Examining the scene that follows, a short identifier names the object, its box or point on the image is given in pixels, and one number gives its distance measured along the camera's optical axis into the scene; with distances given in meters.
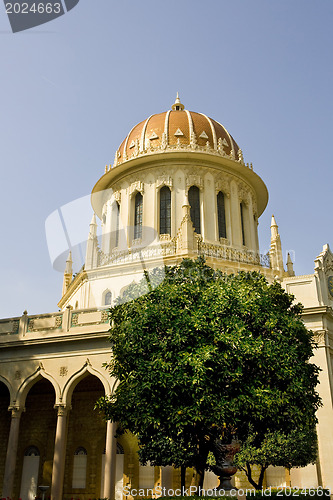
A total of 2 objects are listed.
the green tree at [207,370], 14.16
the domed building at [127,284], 21.33
